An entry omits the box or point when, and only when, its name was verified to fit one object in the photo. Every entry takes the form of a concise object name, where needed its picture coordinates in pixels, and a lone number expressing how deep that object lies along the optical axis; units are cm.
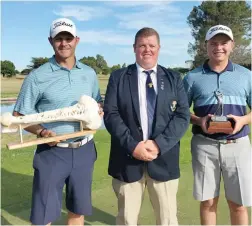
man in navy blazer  254
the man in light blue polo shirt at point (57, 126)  271
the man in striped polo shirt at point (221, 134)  282
